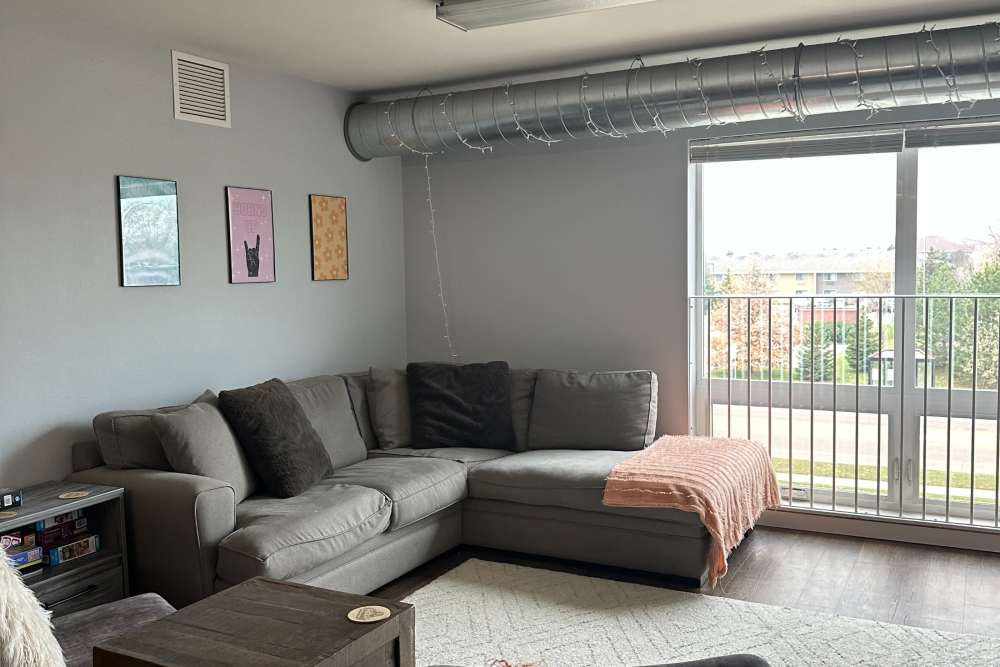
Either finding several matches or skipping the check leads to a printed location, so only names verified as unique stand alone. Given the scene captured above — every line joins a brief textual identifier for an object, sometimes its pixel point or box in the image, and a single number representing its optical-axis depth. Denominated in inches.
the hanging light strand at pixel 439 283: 221.5
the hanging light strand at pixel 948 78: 141.8
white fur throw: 65.3
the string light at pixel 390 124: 194.7
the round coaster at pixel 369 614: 85.1
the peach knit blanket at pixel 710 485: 147.6
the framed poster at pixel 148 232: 152.5
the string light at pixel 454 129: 183.8
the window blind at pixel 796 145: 177.3
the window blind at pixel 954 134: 170.1
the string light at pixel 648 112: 165.3
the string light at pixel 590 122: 169.8
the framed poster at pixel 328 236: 196.7
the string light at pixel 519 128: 176.7
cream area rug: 125.0
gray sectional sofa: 129.5
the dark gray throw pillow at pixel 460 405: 188.2
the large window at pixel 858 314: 175.3
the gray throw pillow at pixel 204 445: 139.5
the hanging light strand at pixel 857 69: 146.6
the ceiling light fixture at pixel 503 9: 133.0
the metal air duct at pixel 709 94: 142.9
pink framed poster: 175.0
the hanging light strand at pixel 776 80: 153.7
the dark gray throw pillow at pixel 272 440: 149.5
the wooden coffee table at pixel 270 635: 78.9
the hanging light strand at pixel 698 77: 159.5
